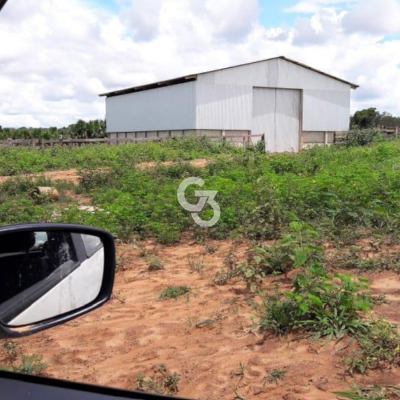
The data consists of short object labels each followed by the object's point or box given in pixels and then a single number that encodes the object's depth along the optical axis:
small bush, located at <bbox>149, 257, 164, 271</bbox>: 5.89
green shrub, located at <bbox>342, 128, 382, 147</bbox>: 25.86
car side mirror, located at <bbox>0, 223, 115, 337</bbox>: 1.34
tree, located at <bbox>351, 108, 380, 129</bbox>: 40.66
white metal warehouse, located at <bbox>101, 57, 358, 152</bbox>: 24.70
